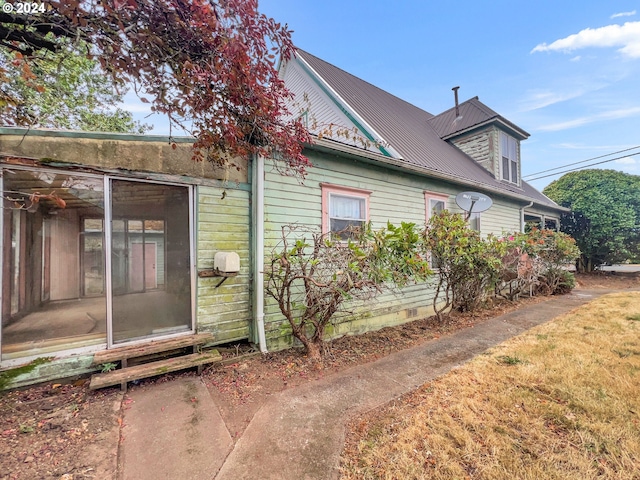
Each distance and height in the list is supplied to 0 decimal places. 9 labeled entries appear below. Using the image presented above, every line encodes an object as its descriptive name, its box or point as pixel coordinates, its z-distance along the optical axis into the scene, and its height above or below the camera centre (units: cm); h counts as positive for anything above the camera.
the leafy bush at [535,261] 730 -56
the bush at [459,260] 539 -36
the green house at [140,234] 294 +21
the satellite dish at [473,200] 671 +106
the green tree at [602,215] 1268 +127
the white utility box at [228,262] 356 -18
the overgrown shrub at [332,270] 371 -34
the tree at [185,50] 211 +170
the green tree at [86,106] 779 +534
